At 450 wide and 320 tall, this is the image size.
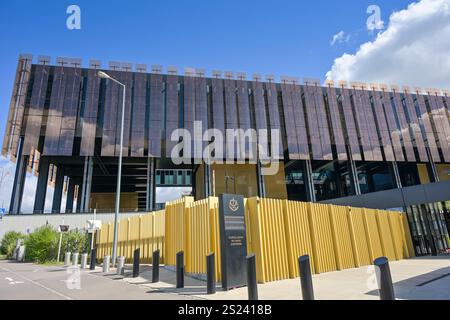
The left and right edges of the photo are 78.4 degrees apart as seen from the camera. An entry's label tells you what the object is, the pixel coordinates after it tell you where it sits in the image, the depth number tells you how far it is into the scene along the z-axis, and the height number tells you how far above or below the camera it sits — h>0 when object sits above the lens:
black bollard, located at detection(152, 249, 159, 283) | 9.00 -0.88
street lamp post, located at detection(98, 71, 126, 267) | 12.47 +0.56
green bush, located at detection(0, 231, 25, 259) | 27.57 +0.72
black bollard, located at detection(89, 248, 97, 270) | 14.25 -0.75
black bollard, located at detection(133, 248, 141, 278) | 10.41 -0.87
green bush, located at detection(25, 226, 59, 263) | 20.45 +0.02
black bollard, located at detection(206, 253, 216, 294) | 6.89 -0.86
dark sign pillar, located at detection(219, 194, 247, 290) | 7.28 -0.11
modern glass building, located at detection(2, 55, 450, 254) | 34.25 +14.75
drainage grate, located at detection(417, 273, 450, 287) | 7.29 -1.43
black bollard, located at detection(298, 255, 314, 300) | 5.25 -0.83
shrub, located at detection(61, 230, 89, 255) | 20.80 +0.17
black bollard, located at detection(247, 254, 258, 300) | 5.68 -0.85
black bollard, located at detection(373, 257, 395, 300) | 4.38 -0.79
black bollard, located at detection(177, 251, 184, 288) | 7.90 -0.86
